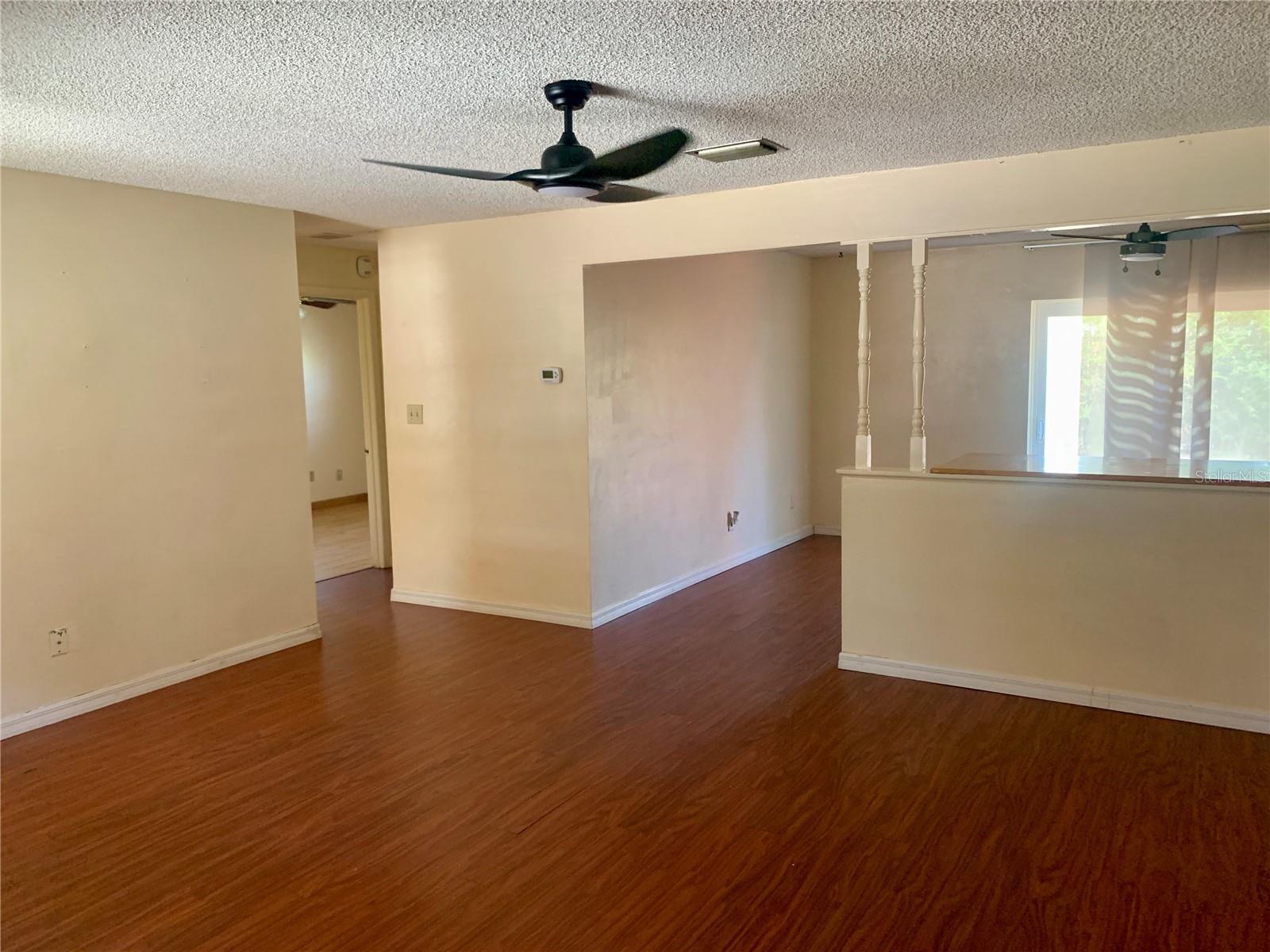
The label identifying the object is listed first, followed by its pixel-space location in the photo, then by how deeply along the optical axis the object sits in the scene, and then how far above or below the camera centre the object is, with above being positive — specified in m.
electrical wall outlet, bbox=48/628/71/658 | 3.87 -1.03
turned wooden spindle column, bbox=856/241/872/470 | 4.15 +0.11
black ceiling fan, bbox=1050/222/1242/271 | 4.79 +0.77
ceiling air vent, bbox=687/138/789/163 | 3.48 +0.94
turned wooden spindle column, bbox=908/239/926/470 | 4.04 +0.12
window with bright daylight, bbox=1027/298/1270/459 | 6.15 -0.01
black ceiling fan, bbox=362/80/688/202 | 2.69 +0.70
